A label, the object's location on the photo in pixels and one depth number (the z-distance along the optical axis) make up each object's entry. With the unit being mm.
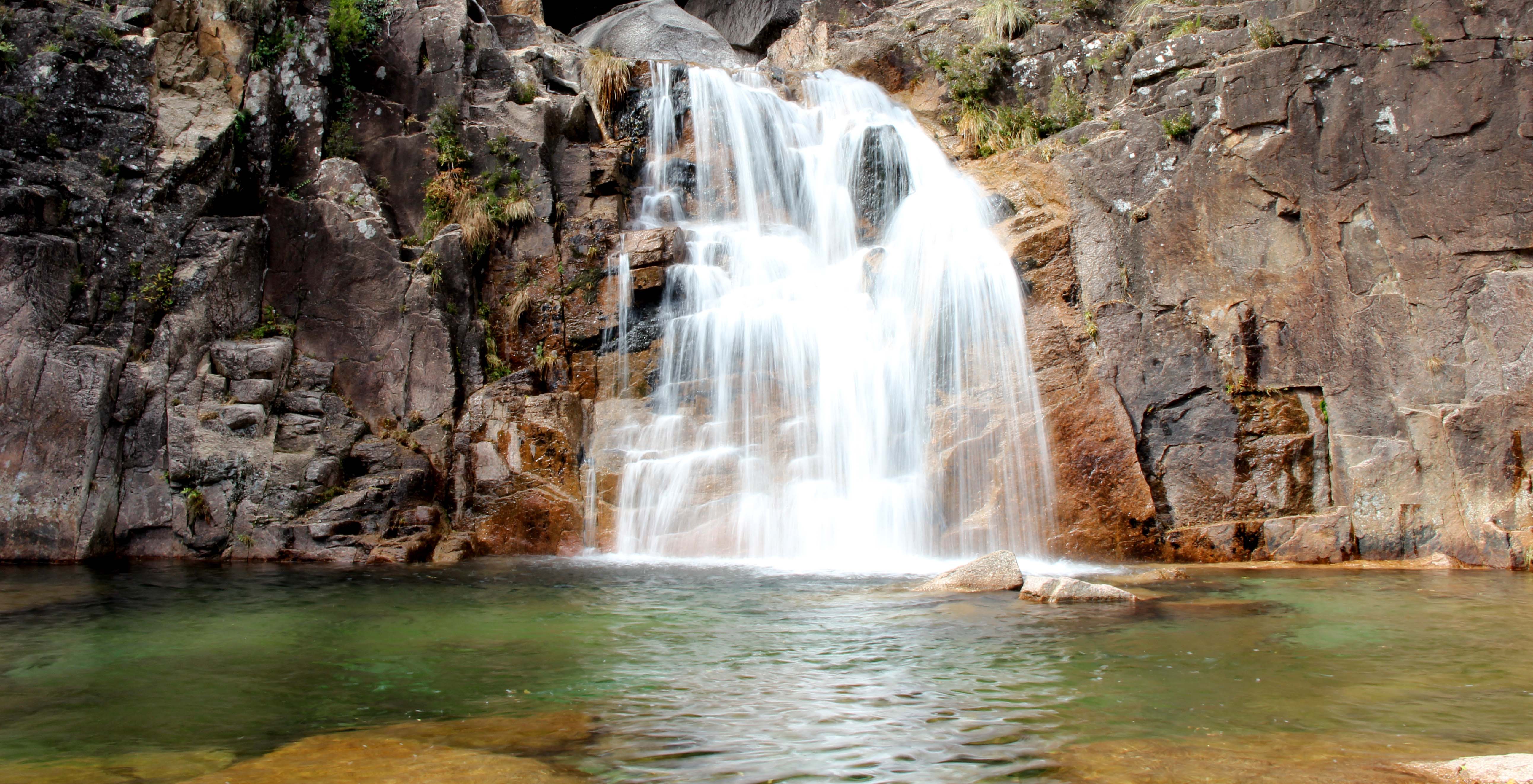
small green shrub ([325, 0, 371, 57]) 15242
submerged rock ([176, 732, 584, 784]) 3537
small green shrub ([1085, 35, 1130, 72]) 14641
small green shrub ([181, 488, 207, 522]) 11305
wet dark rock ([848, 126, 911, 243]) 15195
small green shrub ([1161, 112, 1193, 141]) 12602
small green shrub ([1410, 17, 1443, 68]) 11234
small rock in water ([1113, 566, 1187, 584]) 8844
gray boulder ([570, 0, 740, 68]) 22875
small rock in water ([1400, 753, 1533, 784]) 3262
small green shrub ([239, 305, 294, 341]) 12898
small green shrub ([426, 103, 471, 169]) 15016
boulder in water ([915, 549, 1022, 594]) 8219
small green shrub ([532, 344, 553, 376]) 13516
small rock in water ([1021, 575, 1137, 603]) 7496
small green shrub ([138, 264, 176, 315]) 12047
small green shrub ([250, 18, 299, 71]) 14320
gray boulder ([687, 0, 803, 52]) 23891
